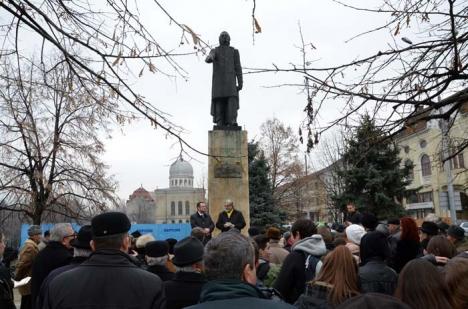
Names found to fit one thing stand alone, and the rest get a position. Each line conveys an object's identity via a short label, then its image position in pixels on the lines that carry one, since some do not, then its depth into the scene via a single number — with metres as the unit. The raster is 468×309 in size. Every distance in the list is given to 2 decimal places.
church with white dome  91.88
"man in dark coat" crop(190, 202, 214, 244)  8.74
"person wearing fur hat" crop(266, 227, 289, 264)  5.69
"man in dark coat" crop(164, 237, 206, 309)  3.55
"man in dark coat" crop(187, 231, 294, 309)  1.96
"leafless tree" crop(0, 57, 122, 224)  17.50
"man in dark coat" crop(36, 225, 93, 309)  4.28
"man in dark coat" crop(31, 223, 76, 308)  5.02
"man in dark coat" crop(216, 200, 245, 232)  8.53
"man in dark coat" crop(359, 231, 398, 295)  3.82
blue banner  15.93
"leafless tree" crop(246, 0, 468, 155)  3.87
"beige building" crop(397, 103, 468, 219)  20.75
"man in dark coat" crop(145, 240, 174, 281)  4.44
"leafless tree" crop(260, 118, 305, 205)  39.81
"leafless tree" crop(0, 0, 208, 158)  3.34
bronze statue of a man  10.73
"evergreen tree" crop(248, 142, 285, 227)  27.19
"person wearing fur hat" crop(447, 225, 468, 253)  6.59
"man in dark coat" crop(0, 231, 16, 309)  3.99
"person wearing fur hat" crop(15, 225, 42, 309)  6.68
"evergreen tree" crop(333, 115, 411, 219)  24.25
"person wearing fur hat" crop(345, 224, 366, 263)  5.26
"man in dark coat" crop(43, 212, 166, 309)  2.67
